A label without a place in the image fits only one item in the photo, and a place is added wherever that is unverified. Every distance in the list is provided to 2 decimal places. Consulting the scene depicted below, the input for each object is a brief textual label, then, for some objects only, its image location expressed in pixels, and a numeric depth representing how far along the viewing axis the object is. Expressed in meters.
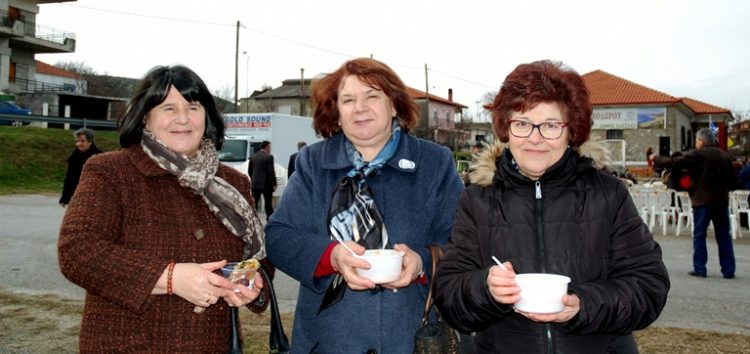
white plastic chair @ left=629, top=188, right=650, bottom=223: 14.58
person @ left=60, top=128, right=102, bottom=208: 10.09
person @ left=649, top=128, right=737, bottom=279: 8.65
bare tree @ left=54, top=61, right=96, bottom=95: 60.19
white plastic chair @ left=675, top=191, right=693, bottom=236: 13.41
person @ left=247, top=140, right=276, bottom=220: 14.76
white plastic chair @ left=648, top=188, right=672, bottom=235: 13.96
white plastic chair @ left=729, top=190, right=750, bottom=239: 12.98
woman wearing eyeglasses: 2.06
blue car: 32.69
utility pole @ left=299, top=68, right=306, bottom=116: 60.56
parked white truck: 22.31
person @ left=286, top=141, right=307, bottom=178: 13.32
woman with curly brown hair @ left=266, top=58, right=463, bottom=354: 2.55
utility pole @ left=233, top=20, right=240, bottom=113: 36.38
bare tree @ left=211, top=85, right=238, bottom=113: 56.91
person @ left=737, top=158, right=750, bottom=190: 13.78
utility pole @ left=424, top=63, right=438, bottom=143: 51.53
